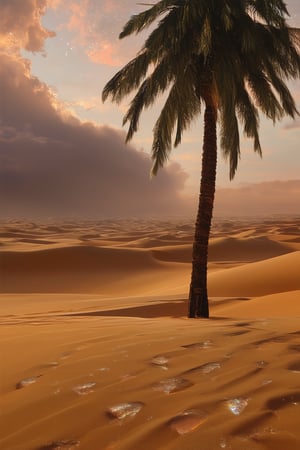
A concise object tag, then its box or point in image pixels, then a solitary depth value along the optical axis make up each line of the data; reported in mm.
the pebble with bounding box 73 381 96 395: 2579
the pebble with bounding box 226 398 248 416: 2174
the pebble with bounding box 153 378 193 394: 2570
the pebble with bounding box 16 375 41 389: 2865
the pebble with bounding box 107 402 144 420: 2204
